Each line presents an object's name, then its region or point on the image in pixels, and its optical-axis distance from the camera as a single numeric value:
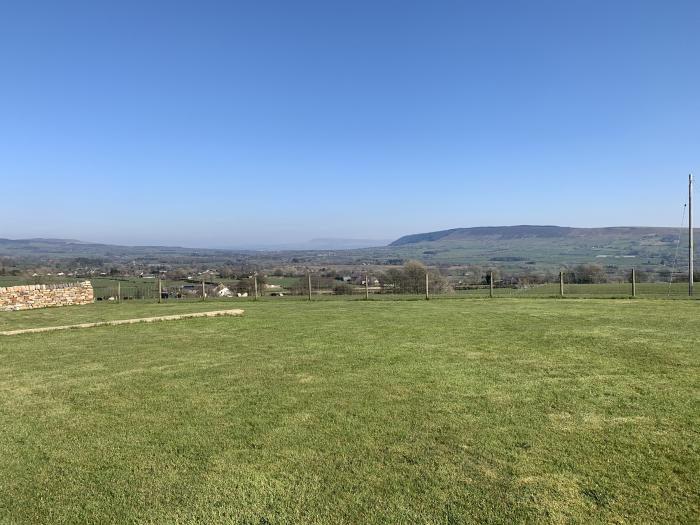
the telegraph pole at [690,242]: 19.69
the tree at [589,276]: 23.27
